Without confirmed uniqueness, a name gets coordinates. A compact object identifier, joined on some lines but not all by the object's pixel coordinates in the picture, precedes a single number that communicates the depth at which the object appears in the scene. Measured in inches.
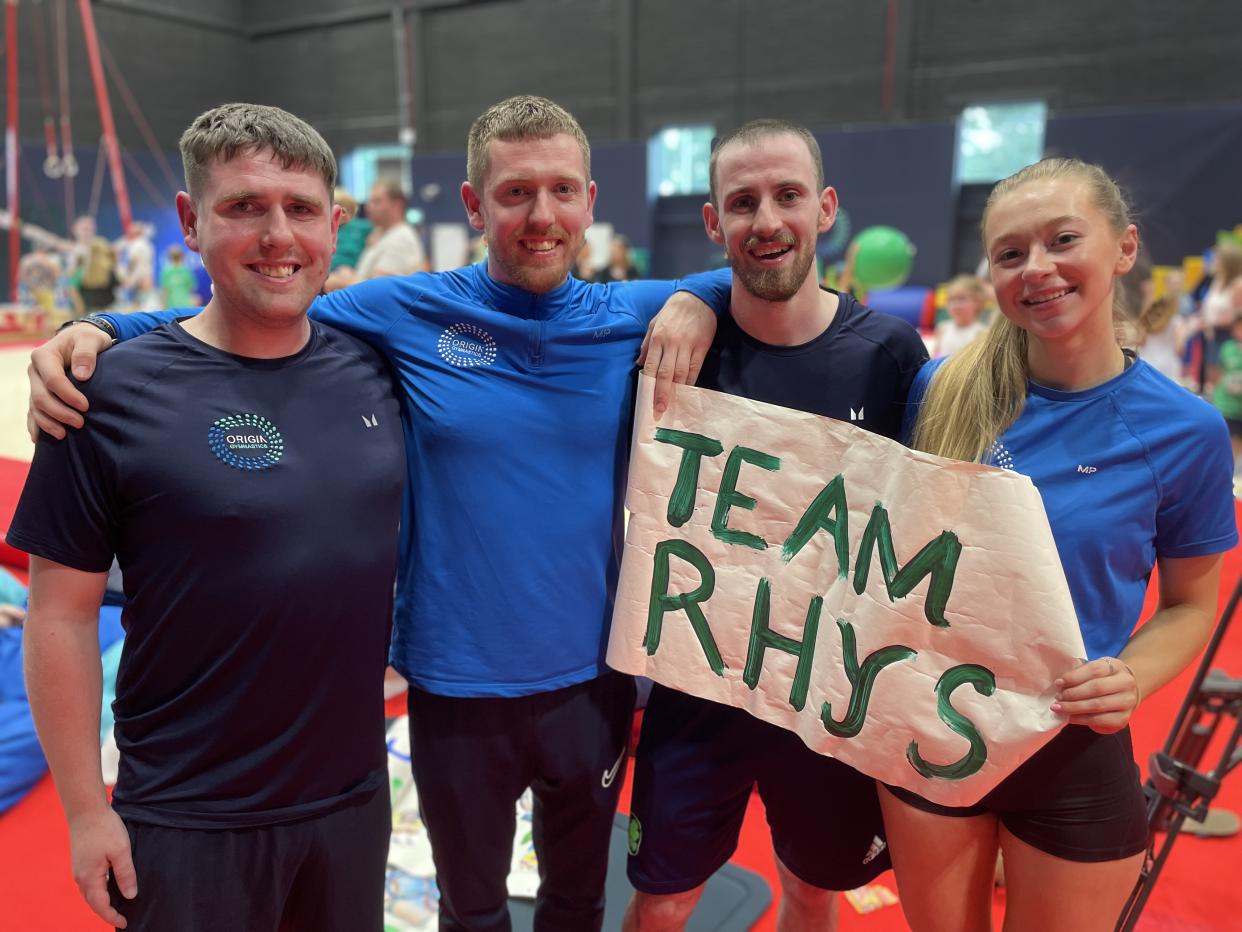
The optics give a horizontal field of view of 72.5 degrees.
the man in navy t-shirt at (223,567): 50.9
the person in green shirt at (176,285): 477.1
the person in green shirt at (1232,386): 235.6
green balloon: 340.5
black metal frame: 68.1
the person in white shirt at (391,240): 236.8
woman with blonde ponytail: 53.4
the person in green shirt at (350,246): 253.4
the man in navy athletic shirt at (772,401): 65.1
